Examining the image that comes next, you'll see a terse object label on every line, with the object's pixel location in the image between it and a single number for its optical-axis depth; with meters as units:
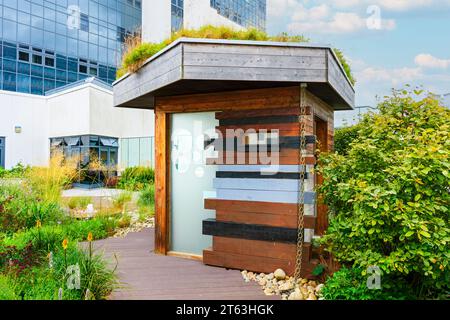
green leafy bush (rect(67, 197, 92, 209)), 8.82
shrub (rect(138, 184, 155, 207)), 9.86
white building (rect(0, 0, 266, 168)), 17.88
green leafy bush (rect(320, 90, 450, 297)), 3.17
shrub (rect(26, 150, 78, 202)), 7.68
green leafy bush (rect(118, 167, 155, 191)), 13.21
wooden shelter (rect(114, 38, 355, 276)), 4.20
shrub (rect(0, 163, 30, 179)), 16.09
